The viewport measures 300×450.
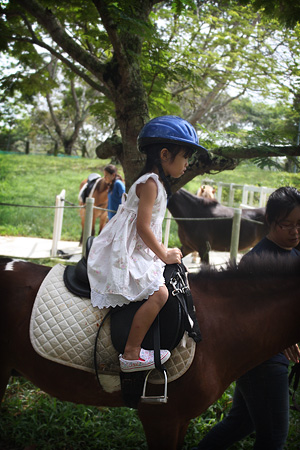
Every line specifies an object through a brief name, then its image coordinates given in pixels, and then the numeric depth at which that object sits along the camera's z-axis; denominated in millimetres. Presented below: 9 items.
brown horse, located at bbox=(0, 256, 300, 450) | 2043
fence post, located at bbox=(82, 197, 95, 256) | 5430
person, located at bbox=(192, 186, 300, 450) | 2197
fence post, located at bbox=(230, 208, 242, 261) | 6426
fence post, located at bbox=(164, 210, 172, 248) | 8581
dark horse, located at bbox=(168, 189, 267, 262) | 7441
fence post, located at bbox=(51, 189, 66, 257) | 7927
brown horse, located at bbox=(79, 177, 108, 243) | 9023
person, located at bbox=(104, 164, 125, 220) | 7730
